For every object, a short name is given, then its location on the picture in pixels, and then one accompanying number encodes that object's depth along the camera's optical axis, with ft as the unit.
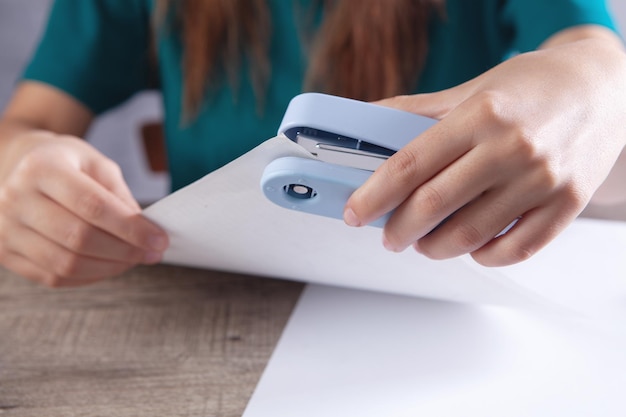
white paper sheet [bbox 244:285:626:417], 1.05
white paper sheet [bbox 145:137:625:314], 1.05
